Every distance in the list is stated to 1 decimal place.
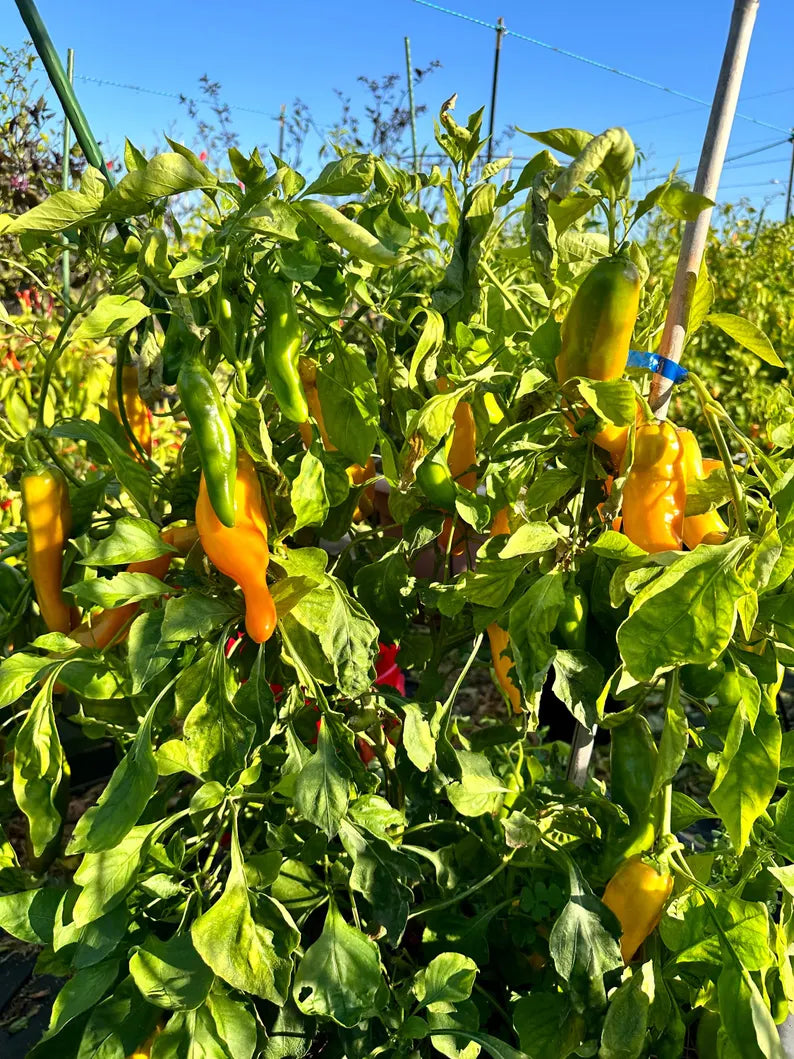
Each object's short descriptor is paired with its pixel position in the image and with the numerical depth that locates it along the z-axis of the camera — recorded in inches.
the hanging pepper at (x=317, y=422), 29.6
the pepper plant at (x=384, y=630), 23.7
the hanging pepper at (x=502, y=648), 30.2
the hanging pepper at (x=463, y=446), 31.1
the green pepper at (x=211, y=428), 23.0
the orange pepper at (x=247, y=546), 25.2
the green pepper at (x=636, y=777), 28.7
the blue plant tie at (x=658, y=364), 27.6
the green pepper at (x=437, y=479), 26.4
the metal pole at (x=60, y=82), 35.3
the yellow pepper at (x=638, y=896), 29.0
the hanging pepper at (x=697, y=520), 26.2
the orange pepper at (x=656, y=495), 25.3
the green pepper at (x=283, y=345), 23.9
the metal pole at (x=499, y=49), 203.2
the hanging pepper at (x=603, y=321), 23.7
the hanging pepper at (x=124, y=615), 30.4
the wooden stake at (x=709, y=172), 27.5
